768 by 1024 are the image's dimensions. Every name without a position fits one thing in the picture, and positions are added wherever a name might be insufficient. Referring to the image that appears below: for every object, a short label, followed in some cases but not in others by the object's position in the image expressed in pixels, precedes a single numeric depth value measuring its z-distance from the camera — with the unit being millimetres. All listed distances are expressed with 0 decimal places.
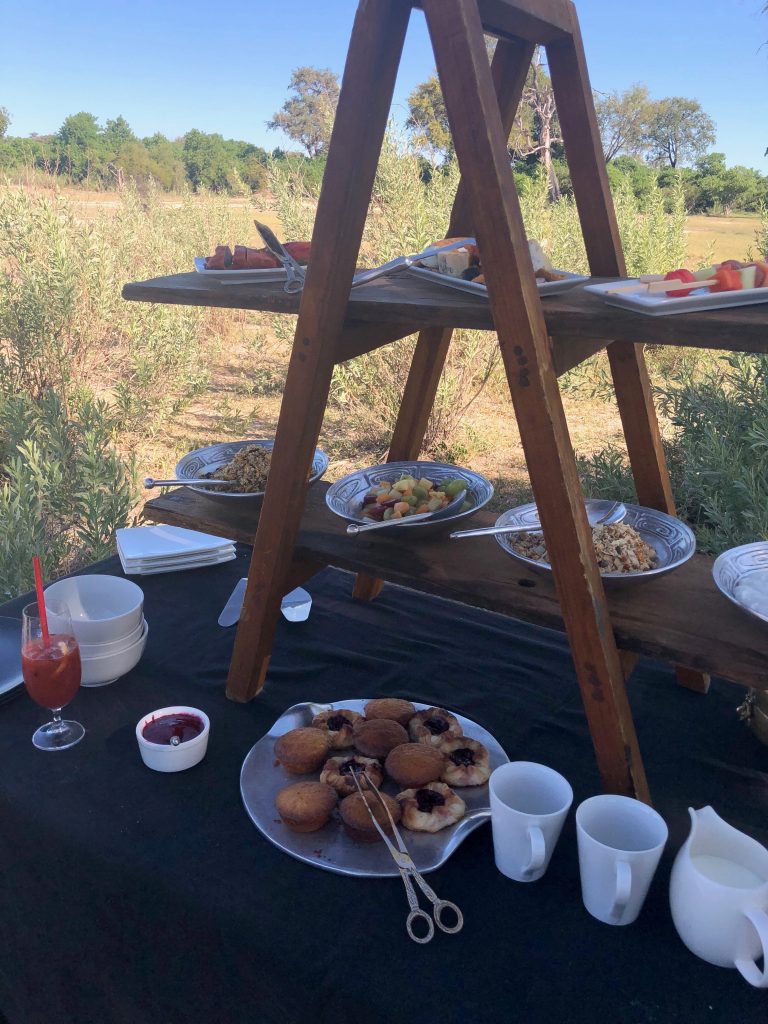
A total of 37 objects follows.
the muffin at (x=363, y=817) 983
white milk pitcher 754
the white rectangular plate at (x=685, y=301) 822
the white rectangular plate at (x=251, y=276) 1285
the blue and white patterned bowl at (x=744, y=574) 1012
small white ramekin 1124
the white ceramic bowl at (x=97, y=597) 1433
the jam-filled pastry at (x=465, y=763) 1064
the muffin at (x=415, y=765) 1049
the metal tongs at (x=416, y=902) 861
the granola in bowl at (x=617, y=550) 1089
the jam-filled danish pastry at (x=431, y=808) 989
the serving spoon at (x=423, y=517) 1199
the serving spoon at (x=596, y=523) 1171
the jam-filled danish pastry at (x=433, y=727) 1134
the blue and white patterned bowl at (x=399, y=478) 1277
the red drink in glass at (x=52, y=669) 1148
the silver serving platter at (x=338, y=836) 953
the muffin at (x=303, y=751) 1098
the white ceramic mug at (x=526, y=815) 870
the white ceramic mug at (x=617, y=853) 806
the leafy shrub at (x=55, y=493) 2644
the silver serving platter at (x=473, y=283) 1017
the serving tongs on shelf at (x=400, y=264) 1192
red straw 1148
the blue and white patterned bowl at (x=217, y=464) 1438
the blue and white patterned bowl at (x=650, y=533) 1082
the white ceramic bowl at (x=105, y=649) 1329
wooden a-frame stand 871
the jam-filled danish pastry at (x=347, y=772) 1046
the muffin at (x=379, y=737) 1115
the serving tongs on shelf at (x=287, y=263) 1211
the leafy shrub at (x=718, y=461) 2664
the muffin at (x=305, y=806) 998
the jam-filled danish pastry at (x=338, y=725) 1143
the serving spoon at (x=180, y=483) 1357
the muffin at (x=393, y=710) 1194
